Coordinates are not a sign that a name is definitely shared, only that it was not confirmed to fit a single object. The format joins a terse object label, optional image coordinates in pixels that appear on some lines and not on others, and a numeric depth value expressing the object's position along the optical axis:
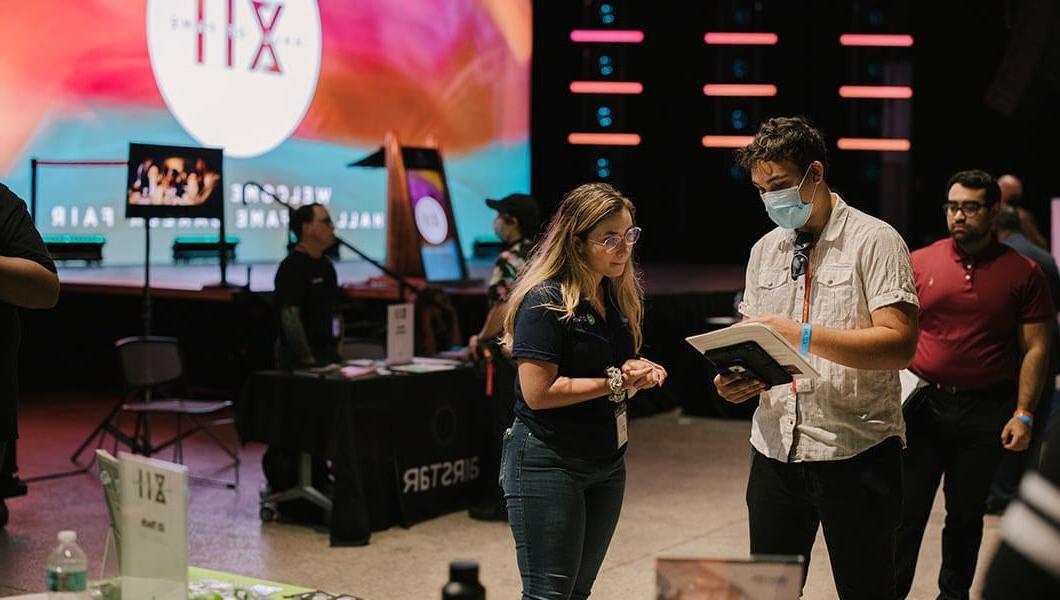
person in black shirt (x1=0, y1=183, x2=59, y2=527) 2.99
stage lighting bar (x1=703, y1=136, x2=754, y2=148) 15.70
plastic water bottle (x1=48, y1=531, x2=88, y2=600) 2.33
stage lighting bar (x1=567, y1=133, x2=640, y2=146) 15.80
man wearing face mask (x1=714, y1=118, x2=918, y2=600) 2.95
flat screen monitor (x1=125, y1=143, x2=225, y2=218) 7.41
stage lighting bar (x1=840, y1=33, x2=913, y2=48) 15.41
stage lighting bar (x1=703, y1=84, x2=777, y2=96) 15.65
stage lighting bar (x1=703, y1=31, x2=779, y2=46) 15.59
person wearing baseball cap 6.02
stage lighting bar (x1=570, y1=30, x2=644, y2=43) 15.50
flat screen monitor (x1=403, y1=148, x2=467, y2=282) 10.50
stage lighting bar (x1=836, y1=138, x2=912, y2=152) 15.48
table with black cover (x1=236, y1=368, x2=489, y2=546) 5.75
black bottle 1.91
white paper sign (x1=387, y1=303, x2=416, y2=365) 6.22
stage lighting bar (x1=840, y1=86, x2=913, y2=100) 15.41
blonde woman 3.01
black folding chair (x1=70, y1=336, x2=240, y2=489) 6.83
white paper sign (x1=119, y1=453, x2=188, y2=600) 2.01
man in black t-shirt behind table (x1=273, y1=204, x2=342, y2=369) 6.29
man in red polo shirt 4.31
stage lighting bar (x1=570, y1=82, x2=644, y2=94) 15.66
